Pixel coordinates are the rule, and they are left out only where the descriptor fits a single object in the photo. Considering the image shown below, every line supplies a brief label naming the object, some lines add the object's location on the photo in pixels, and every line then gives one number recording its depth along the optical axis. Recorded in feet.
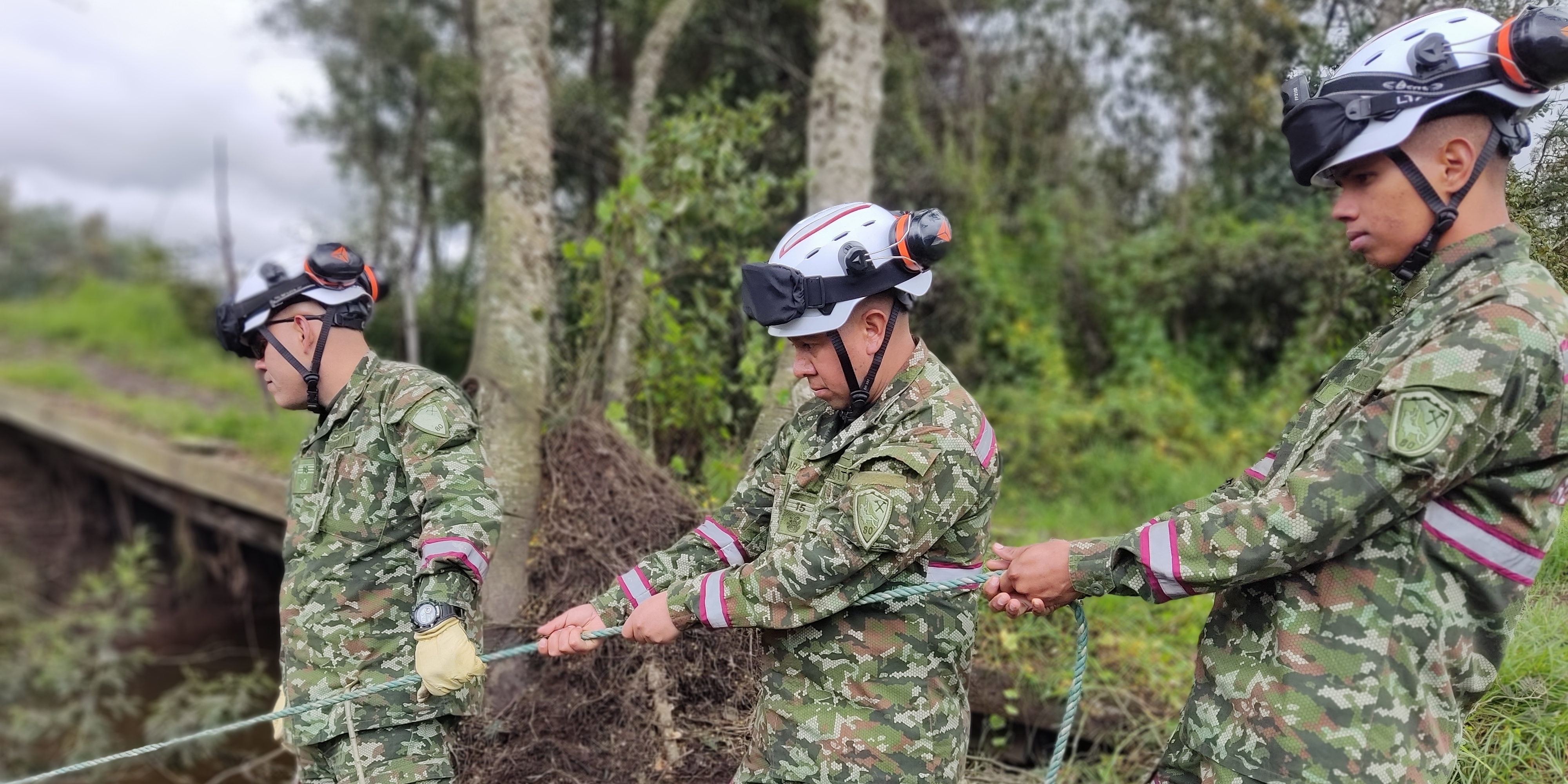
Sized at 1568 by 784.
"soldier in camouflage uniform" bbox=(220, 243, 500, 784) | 7.78
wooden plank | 22.49
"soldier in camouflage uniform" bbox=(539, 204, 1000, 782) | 6.30
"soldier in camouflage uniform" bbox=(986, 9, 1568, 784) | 4.91
